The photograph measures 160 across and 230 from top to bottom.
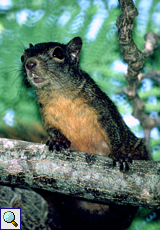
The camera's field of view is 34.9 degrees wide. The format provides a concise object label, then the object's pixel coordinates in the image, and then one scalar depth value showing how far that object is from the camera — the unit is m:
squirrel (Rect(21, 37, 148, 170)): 3.96
